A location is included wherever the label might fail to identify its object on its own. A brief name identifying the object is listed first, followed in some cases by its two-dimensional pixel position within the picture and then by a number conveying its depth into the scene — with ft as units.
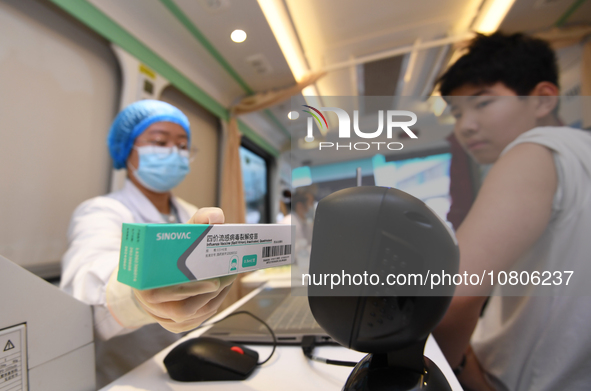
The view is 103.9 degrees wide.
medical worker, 1.13
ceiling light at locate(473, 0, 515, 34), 4.46
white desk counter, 1.21
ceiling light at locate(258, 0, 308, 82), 3.53
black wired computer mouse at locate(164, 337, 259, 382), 1.28
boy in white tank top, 1.31
